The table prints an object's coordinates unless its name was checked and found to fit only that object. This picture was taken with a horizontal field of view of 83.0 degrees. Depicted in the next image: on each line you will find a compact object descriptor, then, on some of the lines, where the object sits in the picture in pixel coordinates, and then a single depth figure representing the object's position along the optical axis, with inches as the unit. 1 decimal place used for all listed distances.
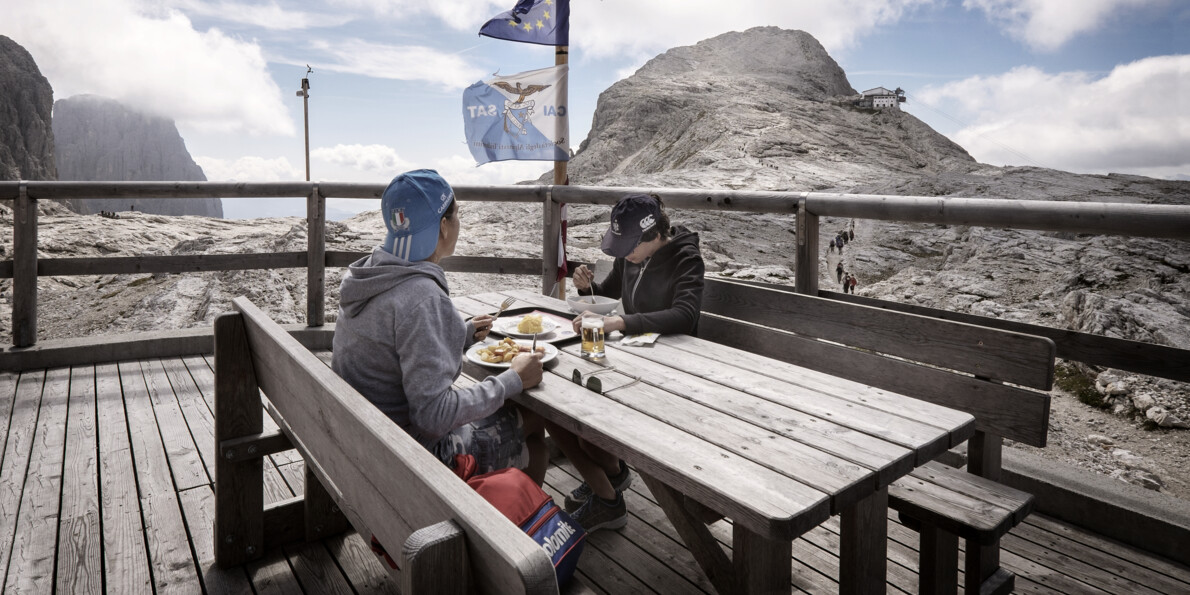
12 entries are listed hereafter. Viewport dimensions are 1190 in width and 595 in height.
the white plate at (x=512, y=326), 93.3
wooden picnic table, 50.9
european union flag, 186.9
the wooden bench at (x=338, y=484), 30.1
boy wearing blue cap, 64.6
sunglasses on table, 73.1
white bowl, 101.7
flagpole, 187.5
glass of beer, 84.9
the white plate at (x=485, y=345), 80.2
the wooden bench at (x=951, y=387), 70.3
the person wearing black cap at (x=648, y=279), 97.0
